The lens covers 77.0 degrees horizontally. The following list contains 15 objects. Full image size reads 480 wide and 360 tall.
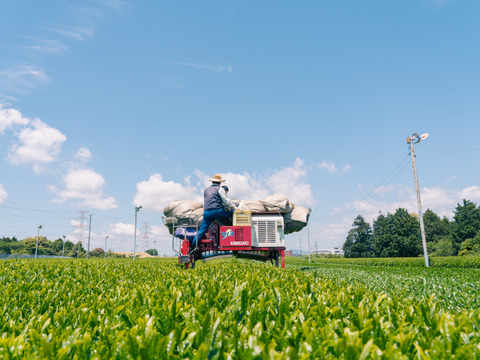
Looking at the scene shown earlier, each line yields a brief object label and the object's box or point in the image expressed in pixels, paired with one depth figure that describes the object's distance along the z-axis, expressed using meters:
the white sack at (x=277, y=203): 12.48
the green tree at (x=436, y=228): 119.31
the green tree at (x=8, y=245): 138.16
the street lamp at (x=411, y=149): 27.88
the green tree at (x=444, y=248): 85.81
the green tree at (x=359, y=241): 112.50
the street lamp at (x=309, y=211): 13.18
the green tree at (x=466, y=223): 85.28
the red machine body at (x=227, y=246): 11.00
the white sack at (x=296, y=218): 12.95
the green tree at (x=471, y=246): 71.64
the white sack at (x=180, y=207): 12.44
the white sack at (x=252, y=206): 12.48
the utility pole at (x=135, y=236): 60.23
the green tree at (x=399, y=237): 93.81
